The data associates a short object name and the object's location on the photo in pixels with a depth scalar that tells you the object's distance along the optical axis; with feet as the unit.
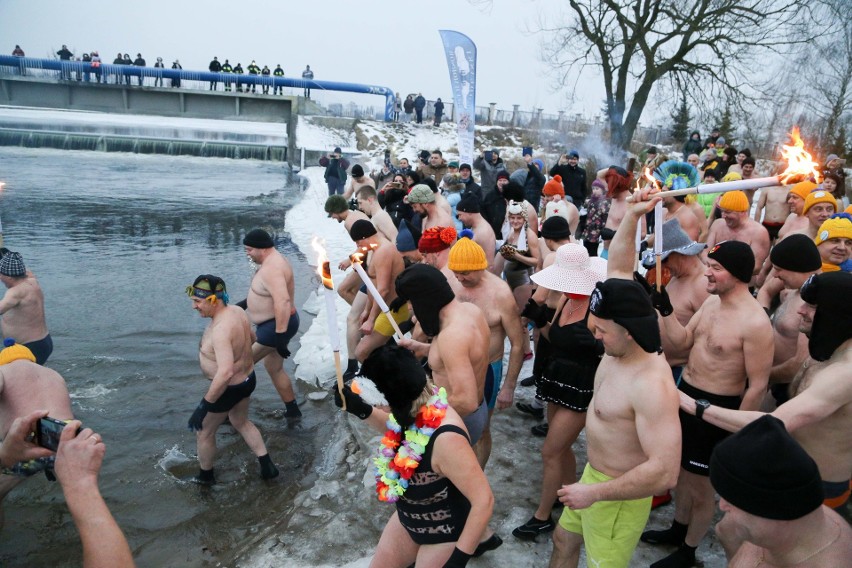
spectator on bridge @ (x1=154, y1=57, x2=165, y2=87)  115.96
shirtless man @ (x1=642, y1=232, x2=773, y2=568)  10.61
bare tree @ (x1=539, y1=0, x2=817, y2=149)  75.31
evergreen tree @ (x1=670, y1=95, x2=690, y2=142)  92.20
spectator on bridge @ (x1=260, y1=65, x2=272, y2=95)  117.08
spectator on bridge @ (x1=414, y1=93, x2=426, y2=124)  115.75
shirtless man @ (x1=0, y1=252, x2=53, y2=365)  18.62
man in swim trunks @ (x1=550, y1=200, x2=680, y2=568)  8.24
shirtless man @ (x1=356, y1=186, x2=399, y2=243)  25.50
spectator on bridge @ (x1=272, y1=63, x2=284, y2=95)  120.12
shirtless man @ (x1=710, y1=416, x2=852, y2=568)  5.22
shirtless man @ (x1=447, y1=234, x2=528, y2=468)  13.60
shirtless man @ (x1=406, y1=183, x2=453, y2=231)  23.11
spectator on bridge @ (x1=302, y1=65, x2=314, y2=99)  124.57
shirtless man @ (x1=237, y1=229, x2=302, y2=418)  18.83
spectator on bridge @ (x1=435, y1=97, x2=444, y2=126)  112.57
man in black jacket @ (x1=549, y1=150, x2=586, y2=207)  37.22
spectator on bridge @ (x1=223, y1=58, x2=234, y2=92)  120.26
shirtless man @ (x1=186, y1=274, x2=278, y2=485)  15.64
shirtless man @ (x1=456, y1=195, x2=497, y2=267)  21.39
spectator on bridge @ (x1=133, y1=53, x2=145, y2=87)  115.14
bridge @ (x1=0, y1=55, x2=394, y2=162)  109.91
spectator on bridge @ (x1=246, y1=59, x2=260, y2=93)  121.02
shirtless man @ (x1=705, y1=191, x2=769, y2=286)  18.29
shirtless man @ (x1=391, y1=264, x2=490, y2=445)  10.87
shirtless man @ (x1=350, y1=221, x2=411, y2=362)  19.16
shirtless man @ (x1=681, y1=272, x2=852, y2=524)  8.49
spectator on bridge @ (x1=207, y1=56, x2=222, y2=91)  116.37
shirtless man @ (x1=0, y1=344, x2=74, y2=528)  12.43
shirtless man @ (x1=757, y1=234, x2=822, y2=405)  11.59
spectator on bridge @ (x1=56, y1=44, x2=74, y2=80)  112.27
